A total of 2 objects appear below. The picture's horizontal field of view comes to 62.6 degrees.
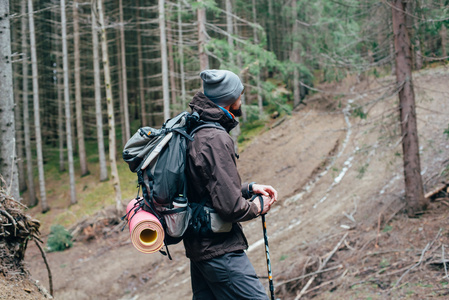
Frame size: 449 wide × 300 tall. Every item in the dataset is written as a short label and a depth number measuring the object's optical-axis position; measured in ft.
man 8.73
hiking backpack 8.78
